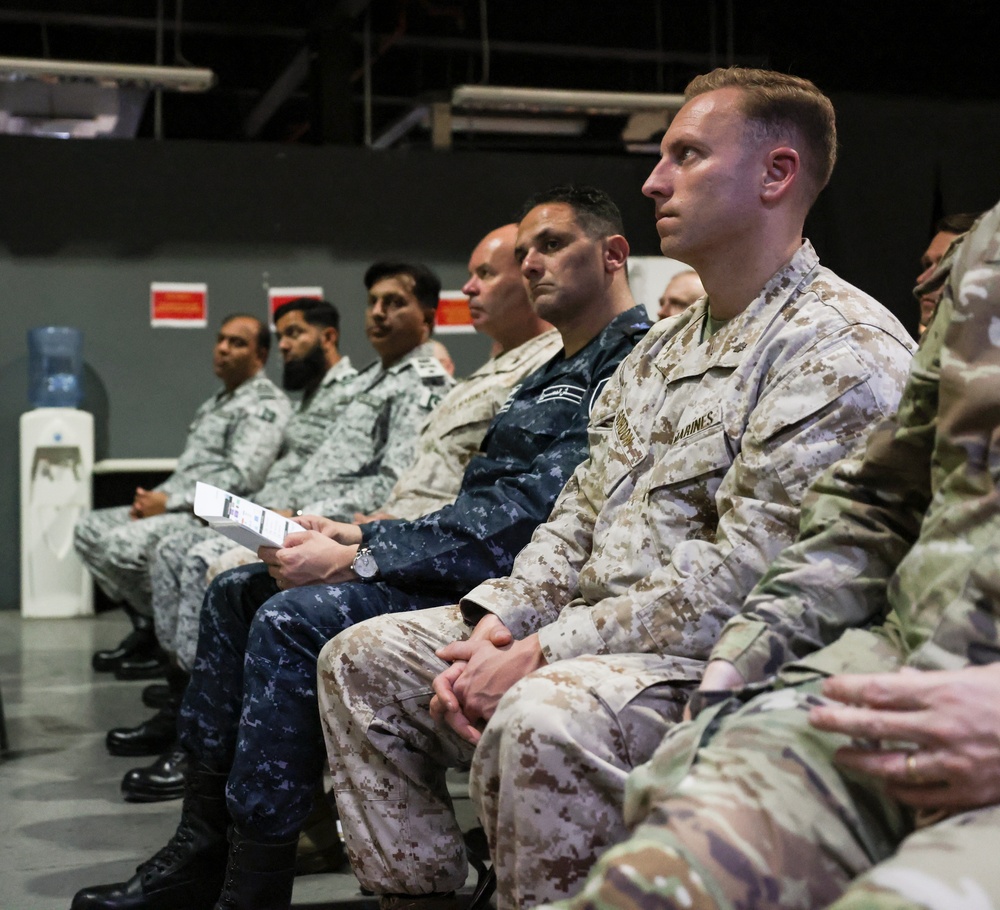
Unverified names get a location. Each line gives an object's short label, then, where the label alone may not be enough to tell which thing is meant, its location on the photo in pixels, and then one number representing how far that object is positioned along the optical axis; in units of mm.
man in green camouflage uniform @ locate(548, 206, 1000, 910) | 1012
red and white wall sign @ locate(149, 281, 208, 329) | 7098
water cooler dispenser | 6477
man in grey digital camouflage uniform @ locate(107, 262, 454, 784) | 3570
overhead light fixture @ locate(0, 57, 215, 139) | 6043
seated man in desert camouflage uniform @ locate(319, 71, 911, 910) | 1521
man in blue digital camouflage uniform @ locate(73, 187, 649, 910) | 2141
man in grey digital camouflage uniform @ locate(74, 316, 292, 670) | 4848
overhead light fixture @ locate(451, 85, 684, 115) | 6336
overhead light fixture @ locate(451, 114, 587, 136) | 8820
